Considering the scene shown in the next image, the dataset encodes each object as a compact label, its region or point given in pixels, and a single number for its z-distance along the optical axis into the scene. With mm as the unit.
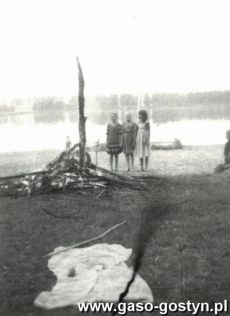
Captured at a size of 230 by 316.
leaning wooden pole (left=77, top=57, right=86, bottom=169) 10856
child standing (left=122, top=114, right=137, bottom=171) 12945
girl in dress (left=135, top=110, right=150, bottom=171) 12688
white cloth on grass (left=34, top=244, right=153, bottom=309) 4648
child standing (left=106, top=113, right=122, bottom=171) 12867
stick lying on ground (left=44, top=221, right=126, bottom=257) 6008
